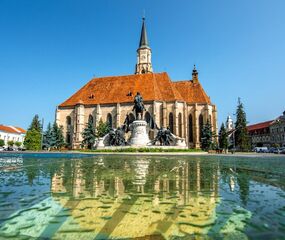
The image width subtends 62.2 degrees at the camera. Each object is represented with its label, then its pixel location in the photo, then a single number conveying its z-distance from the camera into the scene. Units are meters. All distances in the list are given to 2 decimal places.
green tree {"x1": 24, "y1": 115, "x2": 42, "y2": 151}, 51.25
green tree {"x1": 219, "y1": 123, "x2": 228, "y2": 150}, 48.41
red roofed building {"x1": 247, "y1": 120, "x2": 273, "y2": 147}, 84.13
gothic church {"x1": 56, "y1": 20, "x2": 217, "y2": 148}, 46.47
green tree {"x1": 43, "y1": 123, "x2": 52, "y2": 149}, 48.59
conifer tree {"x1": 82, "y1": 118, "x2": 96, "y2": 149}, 44.62
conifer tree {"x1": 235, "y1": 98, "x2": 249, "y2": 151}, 50.34
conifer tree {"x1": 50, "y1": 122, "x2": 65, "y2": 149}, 47.42
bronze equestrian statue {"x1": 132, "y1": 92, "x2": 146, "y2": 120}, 30.85
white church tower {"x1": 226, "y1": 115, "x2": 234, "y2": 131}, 102.28
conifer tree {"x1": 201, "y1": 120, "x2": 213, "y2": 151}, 43.09
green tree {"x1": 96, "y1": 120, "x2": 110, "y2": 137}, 44.13
